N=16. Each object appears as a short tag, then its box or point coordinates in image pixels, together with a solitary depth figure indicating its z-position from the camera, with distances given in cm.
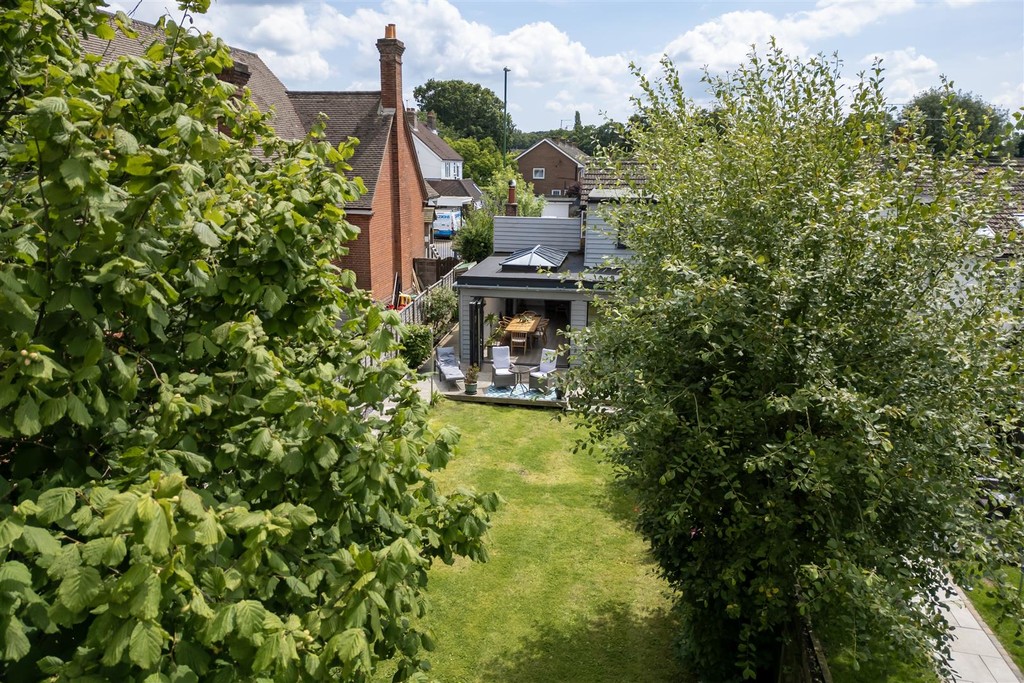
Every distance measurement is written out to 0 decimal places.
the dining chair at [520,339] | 2097
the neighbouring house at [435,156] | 6488
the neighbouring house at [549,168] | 6944
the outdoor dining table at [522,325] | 2051
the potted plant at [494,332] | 2025
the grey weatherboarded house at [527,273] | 1898
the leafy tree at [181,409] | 271
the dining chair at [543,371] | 1817
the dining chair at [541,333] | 2207
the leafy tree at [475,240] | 2989
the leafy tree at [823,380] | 523
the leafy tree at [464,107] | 11412
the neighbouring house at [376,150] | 2334
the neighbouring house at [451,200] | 5425
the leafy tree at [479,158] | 7644
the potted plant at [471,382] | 1806
